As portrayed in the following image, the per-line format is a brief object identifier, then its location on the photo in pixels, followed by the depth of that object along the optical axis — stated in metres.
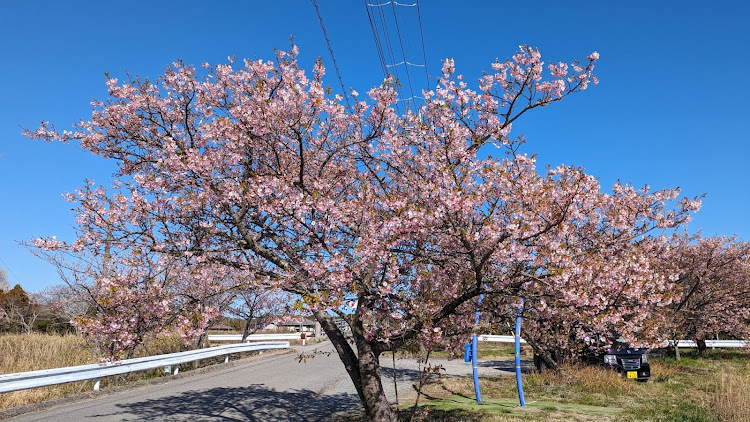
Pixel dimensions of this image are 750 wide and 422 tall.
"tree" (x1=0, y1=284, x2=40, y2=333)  29.21
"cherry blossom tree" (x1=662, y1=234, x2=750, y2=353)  18.16
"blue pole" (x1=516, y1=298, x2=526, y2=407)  10.08
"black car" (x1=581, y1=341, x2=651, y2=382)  13.59
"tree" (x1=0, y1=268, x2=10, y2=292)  58.03
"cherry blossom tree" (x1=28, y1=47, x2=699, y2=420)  5.84
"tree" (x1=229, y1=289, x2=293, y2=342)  22.40
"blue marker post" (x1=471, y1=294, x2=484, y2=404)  10.87
